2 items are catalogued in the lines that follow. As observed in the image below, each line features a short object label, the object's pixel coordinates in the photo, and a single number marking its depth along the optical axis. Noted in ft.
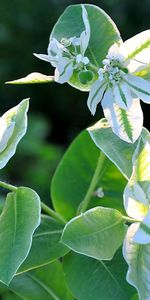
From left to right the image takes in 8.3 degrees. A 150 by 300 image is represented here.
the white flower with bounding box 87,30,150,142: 1.83
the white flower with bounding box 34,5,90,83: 1.84
